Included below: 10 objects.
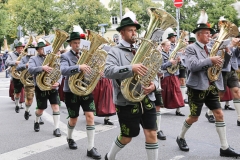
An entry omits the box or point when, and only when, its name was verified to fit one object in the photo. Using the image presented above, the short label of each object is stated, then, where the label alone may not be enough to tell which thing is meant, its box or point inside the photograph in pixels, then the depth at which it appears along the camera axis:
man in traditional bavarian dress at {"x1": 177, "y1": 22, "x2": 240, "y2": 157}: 5.12
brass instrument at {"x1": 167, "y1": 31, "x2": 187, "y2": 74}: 7.92
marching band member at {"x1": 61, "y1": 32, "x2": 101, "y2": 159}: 5.55
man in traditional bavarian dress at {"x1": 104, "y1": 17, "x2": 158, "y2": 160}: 4.22
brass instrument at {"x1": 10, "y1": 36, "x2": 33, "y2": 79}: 9.44
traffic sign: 12.88
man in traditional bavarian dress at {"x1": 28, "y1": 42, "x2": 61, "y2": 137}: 6.88
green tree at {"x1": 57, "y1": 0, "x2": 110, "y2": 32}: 40.06
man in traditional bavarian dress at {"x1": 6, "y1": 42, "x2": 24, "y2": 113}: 9.66
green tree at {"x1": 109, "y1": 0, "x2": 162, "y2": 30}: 42.91
